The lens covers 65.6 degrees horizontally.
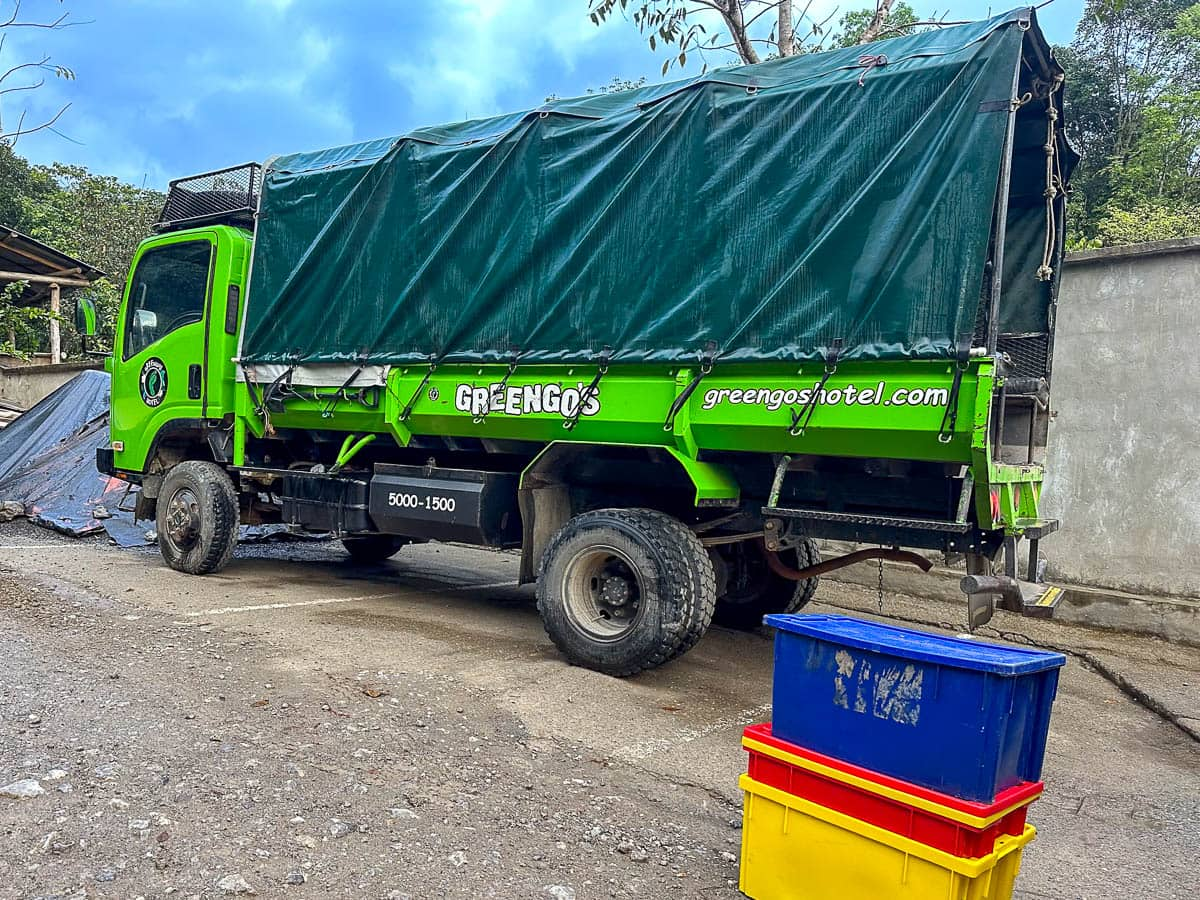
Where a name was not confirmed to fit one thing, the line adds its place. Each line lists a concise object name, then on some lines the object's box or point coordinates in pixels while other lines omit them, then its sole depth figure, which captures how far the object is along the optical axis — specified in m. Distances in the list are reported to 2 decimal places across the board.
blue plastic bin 2.41
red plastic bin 2.40
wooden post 16.55
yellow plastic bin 2.45
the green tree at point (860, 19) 18.85
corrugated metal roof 15.41
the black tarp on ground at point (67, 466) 10.09
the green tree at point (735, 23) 9.42
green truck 4.41
